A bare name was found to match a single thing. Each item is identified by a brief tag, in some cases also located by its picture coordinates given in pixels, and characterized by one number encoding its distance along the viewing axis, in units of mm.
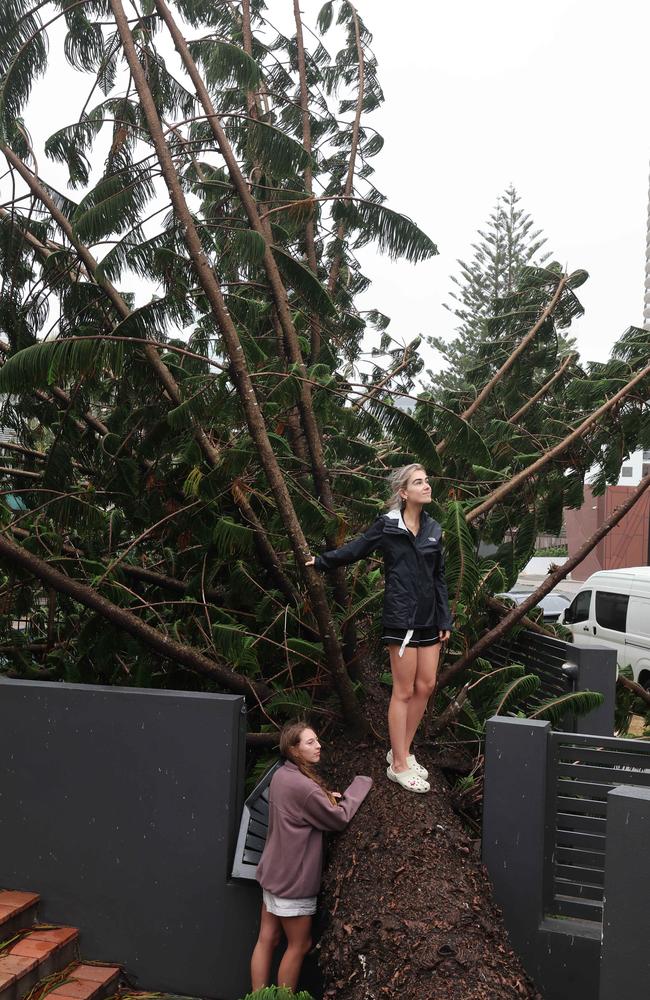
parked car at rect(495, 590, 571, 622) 16919
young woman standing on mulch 3945
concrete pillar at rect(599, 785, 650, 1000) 2988
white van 11789
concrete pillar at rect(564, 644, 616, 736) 5941
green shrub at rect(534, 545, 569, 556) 38897
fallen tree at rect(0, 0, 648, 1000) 4152
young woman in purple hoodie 3842
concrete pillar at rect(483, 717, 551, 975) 3982
